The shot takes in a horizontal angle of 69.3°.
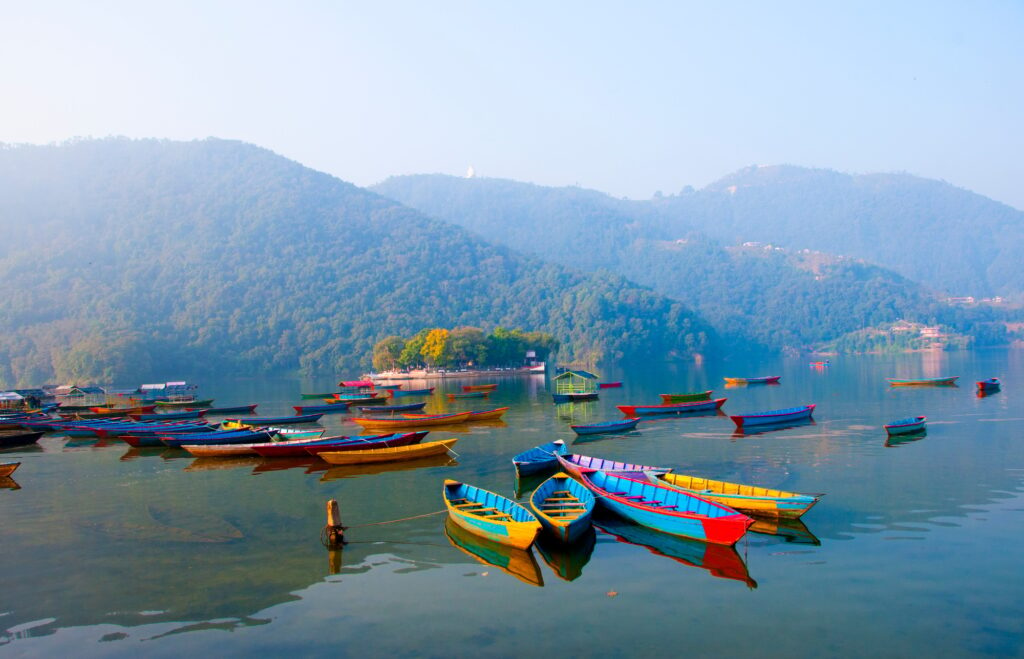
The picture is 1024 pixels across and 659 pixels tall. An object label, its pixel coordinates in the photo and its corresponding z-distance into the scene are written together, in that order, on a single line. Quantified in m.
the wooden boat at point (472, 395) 81.06
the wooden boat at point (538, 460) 31.25
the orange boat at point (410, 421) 50.00
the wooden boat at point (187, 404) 71.06
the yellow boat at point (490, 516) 20.27
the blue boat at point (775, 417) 47.28
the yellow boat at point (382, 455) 34.81
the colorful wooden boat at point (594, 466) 26.73
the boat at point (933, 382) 80.14
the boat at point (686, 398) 61.06
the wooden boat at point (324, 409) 60.84
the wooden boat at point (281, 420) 51.19
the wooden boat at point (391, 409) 59.21
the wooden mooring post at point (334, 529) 21.55
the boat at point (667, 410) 56.69
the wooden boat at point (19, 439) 44.50
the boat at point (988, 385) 66.31
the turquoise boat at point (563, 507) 20.44
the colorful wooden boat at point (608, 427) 46.00
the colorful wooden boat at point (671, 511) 20.34
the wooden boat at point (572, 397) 69.44
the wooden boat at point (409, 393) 83.81
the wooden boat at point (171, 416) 57.31
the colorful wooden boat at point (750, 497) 22.05
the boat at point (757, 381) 94.88
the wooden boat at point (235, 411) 64.86
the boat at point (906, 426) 41.38
